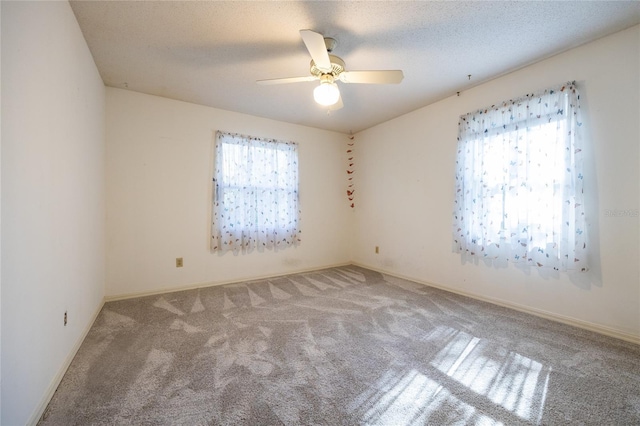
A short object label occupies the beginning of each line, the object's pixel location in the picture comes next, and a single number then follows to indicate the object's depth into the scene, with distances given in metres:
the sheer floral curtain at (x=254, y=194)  3.36
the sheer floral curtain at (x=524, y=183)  2.13
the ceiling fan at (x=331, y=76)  1.94
